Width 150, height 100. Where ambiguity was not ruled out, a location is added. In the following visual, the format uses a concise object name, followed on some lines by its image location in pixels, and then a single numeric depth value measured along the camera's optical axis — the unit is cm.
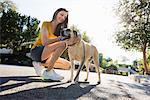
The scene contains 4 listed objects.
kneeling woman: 183
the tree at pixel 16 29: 1038
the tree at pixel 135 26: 939
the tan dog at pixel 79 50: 190
